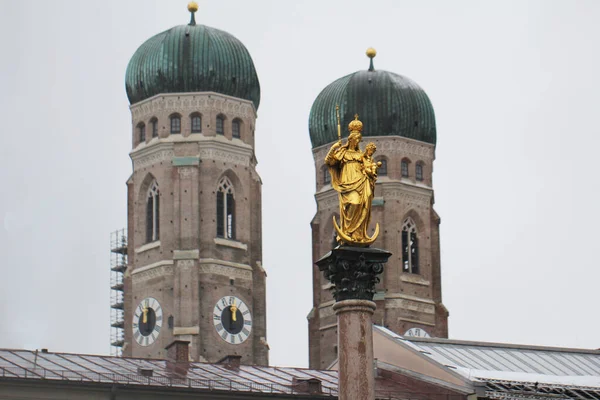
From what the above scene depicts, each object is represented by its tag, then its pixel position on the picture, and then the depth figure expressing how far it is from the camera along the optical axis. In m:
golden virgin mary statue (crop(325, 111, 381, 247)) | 41.91
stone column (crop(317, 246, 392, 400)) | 41.22
